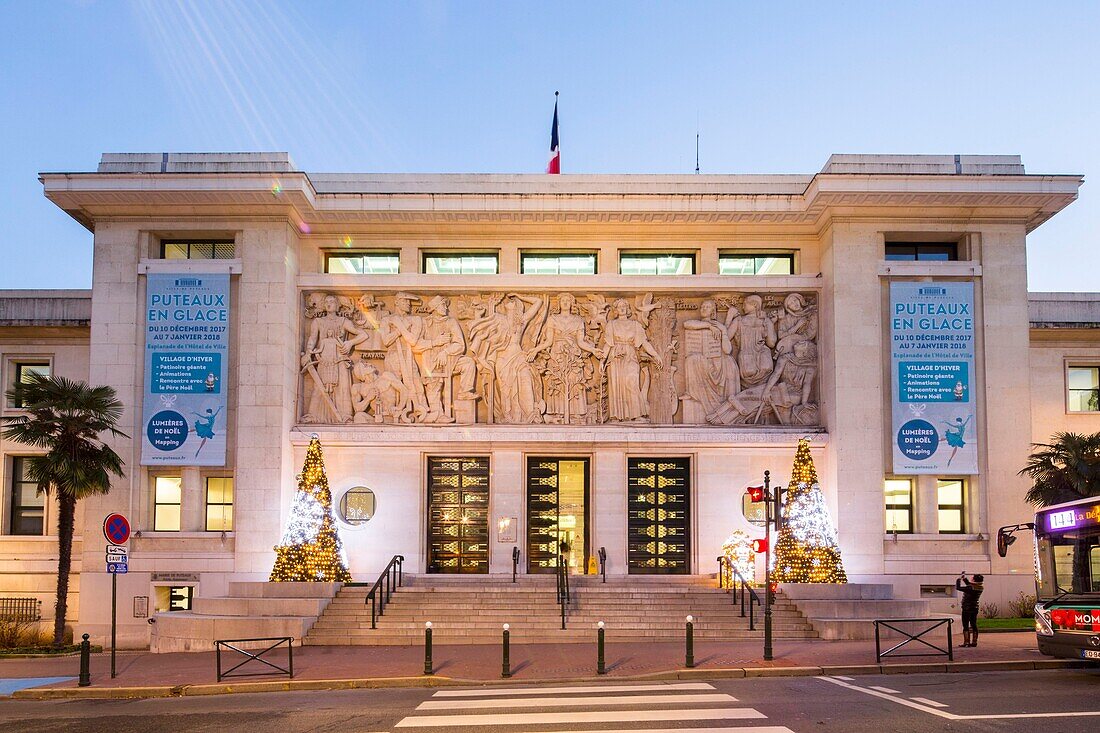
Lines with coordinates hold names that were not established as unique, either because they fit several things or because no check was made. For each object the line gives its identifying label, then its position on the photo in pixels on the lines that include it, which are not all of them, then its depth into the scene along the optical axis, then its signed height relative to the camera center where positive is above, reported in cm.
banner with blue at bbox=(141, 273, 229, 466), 2850 +259
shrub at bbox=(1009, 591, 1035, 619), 2777 -370
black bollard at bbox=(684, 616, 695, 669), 1894 -346
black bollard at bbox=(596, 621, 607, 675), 1859 -341
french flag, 3250 +974
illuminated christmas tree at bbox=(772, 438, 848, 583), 2605 -185
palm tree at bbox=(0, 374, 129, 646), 2545 +48
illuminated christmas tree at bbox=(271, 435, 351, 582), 2622 -197
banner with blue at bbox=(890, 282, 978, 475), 2853 +250
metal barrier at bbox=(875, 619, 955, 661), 1937 -351
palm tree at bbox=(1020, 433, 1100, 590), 2616 -6
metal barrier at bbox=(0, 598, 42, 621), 2978 -423
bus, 1695 -193
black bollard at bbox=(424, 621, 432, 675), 1859 -336
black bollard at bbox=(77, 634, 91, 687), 1861 -367
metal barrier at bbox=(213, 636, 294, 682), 1825 -367
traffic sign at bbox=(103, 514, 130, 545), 1956 -127
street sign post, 1959 -149
